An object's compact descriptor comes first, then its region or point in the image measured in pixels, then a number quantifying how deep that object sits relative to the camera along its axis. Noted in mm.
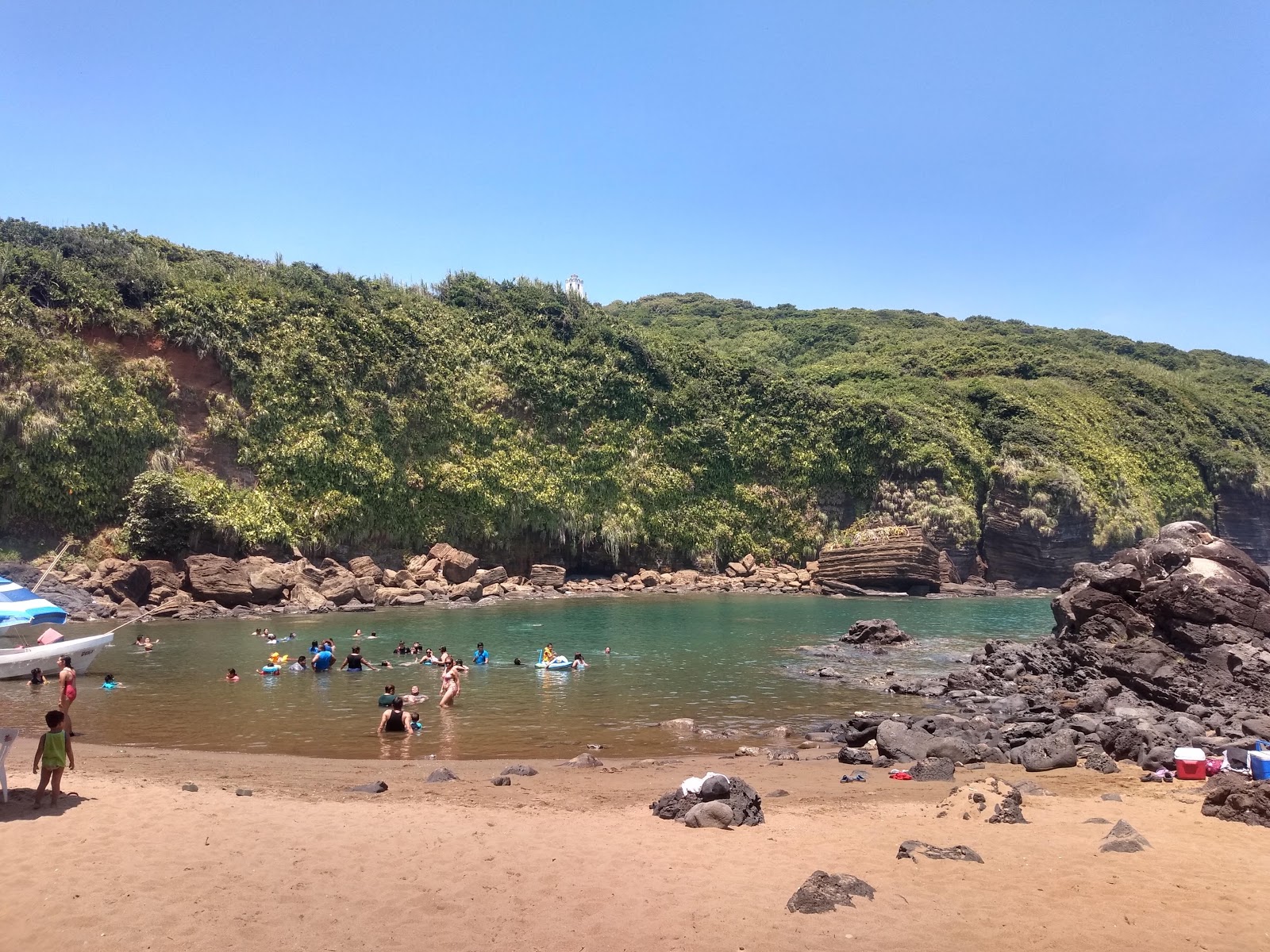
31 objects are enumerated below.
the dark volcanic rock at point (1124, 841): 9156
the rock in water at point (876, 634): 30859
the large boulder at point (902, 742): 14727
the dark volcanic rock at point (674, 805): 10562
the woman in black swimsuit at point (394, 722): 16923
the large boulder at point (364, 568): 43750
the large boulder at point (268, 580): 38562
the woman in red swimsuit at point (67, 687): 12438
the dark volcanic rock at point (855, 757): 14539
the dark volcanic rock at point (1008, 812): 10305
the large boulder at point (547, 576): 49625
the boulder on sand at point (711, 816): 10117
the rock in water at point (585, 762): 14195
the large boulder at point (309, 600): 38438
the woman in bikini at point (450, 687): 19688
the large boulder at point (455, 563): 46281
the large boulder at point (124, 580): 35594
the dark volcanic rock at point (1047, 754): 13641
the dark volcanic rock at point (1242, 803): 9961
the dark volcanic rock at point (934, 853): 8820
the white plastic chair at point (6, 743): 9289
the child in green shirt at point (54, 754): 9773
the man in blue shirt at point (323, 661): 24156
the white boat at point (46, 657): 21156
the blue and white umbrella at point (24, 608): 22516
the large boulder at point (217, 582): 37438
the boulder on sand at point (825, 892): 7457
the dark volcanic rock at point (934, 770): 13172
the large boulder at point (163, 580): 36531
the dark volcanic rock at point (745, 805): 10211
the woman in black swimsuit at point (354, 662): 24031
